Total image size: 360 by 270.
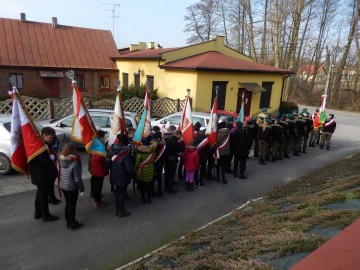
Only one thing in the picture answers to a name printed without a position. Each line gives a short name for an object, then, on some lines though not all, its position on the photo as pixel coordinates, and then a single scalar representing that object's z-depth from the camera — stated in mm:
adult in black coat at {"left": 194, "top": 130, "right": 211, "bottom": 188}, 8172
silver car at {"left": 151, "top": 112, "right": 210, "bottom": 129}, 11755
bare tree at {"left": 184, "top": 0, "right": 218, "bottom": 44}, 45438
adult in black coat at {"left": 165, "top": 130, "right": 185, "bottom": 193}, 7570
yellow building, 18406
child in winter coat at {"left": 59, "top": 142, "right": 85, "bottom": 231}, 5500
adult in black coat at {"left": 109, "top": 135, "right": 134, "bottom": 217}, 6195
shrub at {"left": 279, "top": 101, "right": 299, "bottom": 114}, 22906
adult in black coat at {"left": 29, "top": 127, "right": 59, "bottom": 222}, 5648
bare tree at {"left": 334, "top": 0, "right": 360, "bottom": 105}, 36744
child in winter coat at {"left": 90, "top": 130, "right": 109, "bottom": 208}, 6426
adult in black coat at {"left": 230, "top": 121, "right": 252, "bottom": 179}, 8977
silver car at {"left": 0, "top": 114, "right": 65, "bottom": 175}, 8273
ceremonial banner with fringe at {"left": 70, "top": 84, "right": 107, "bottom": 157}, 6410
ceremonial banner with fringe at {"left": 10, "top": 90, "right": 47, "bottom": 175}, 5594
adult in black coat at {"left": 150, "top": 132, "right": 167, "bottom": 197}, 7383
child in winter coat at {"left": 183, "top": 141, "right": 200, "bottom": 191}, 7949
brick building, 22641
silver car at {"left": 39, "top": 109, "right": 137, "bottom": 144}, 11062
